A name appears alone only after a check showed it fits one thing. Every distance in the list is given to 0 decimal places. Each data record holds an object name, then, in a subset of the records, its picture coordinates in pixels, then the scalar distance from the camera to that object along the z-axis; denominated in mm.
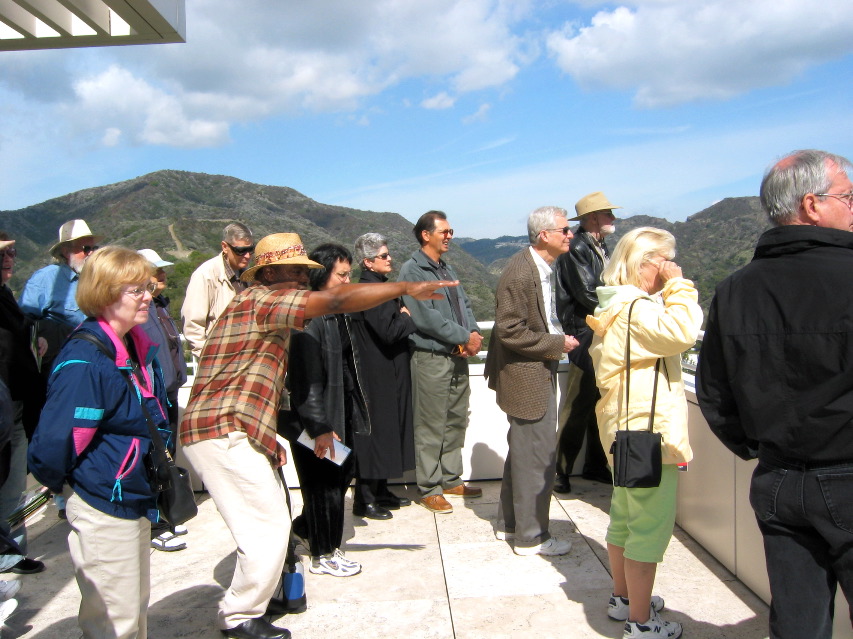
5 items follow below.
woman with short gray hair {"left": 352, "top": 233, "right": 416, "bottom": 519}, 4836
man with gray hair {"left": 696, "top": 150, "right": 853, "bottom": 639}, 1900
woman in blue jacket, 2400
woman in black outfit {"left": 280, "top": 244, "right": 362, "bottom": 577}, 3570
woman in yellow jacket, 2918
